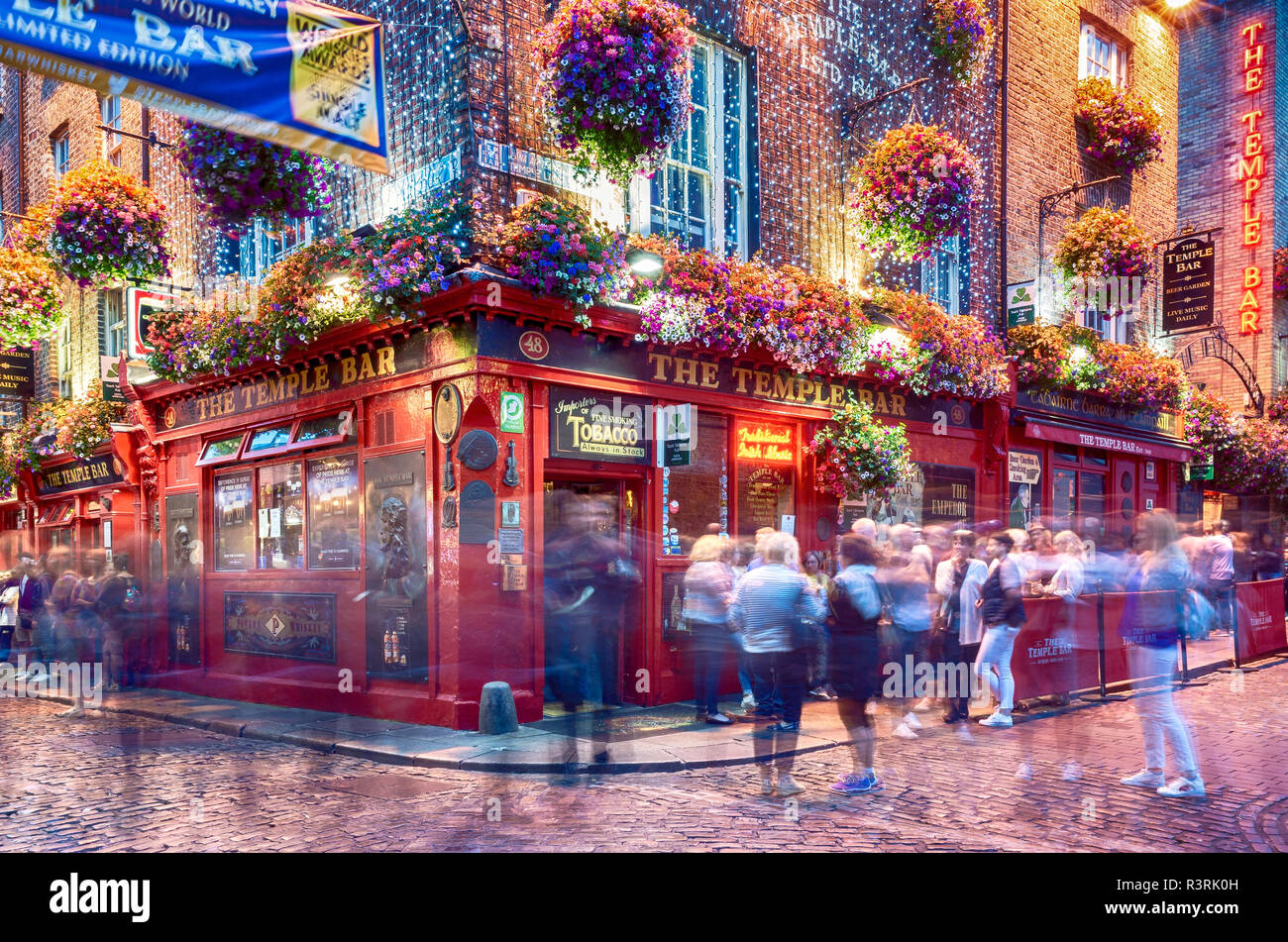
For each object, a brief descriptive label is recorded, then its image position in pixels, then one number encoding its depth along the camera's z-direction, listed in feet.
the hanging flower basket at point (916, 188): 44.47
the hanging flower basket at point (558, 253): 33.86
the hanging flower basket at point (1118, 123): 62.85
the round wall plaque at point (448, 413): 34.14
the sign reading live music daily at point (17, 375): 62.59
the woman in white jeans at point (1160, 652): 24.49
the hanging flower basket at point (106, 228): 38.91
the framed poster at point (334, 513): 39.24
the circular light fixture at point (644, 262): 38.06
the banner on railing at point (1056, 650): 37.37
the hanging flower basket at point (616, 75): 32.91
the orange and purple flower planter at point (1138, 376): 60.80
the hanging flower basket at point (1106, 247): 57.82
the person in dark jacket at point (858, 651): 24.67
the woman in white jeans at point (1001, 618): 33.27
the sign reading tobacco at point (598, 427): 36.50
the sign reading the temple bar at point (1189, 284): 61.57
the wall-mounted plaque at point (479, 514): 33.94
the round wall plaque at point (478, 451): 33.60
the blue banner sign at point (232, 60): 16.92
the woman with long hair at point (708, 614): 33.58
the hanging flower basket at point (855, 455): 44.50
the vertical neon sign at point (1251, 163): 73.56
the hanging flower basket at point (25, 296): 41.83
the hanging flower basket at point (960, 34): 52.21
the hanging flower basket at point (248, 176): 32.68
